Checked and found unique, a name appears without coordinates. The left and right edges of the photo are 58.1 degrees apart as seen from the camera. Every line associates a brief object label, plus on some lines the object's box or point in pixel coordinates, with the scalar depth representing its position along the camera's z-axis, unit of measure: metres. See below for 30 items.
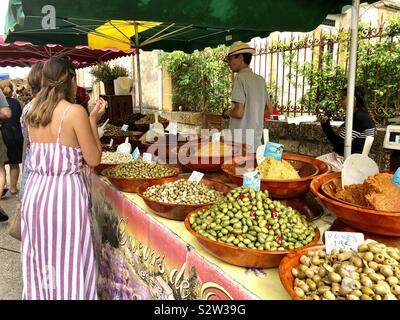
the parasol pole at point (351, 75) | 1.94
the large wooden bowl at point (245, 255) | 1.24
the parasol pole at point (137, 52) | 4.41
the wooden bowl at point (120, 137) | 3.67
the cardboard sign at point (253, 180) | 1.57
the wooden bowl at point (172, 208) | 1.72
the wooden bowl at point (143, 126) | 4.27
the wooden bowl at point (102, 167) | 2.72
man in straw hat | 3.50
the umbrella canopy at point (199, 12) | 1.99
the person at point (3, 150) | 4.18
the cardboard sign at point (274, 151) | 1.90
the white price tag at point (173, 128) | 3.40
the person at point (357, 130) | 3.23
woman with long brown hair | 1.92
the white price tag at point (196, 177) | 2.05
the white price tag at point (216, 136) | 2.61
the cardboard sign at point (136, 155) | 2.75
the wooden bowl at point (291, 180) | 1.66
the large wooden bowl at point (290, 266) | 1.06
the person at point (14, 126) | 5.00
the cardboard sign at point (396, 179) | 1.43
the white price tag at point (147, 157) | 2.61
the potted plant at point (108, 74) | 6.97
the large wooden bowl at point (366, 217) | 1.23
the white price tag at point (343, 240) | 1.22
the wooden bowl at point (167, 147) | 2.68
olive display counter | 1.26
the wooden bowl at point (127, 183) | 2.22
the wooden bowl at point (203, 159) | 2.30
